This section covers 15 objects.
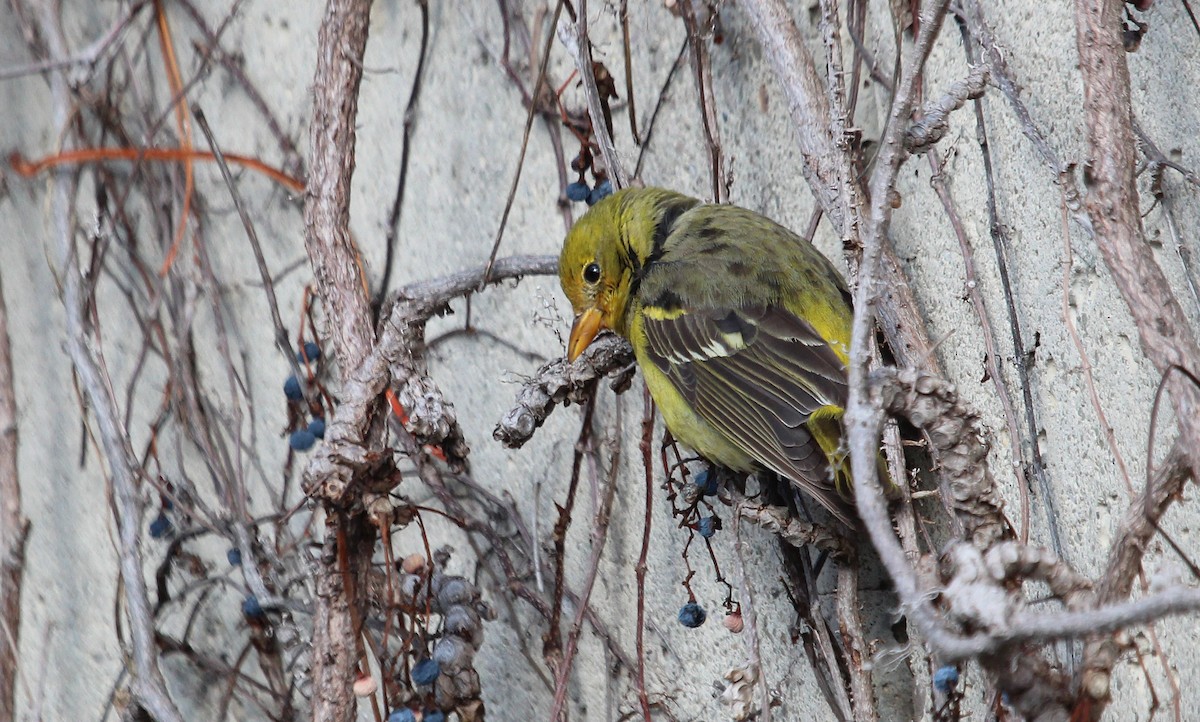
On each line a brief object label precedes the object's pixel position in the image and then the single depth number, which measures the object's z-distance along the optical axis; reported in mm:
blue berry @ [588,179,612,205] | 5466
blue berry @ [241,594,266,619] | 5789
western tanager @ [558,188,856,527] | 4504
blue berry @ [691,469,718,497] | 4922
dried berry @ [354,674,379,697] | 4262
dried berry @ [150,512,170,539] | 6375
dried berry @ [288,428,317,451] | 5684
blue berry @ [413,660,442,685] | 4187
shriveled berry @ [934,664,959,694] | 3502
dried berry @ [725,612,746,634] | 4605
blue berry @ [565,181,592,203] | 5512
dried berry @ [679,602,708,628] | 4801
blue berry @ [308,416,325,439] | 5660
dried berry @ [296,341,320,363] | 6051
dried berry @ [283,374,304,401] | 5773
